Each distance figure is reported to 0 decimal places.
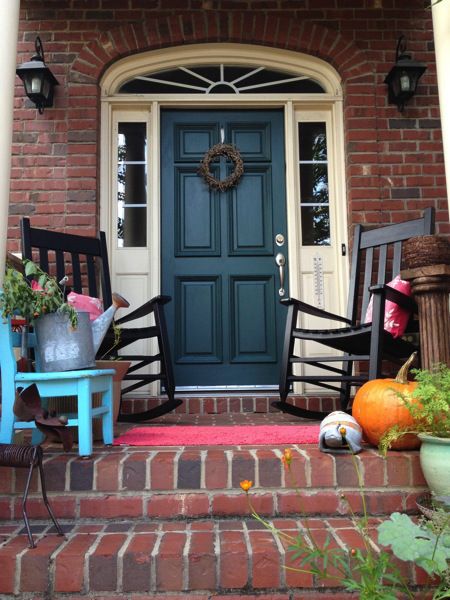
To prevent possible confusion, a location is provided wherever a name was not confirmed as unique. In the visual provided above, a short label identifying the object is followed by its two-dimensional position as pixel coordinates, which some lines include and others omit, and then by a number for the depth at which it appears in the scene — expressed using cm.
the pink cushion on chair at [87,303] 269
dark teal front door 347
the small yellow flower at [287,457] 127
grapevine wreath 357
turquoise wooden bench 183
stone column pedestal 214
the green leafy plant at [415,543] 118
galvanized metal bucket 194
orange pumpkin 188
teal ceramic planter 159
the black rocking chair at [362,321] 248
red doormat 209
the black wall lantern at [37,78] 325
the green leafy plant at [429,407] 166
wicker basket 213
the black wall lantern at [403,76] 332
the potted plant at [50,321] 188
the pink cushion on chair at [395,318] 267
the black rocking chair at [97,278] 281
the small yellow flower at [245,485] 125
